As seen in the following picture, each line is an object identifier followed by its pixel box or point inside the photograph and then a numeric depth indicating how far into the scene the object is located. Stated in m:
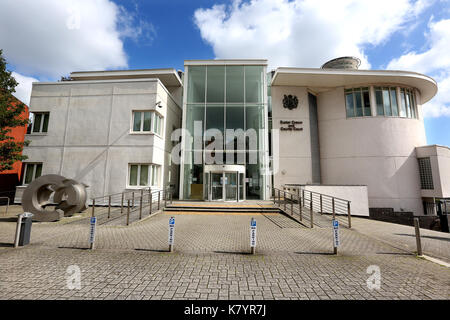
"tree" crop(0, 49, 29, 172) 12.89
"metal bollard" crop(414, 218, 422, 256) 5.42
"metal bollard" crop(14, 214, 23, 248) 5.54
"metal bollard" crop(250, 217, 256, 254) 5.22
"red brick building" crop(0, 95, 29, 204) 16.05
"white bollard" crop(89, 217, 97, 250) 5.53
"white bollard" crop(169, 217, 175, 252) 5.33
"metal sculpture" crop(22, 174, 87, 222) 9.06
